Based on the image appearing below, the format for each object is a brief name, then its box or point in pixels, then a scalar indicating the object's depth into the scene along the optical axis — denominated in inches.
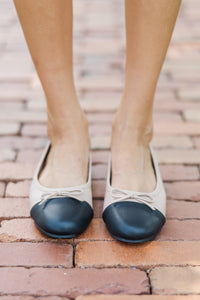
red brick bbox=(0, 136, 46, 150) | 42.0
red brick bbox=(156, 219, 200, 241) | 34.1
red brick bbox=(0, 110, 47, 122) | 45.1
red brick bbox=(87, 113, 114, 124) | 45.1
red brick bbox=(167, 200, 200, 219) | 35.6
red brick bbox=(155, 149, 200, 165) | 40.3
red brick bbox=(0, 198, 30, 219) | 35.6
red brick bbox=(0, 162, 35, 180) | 38.9
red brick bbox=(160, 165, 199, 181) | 38.9
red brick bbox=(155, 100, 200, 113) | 46.7
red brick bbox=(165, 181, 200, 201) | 37.1
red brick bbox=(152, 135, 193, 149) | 42.0
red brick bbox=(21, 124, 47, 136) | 43.5
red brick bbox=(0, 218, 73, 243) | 33.9
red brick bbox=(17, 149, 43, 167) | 40.4
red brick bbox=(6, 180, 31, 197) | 37.3
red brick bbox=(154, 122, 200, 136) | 43.5
